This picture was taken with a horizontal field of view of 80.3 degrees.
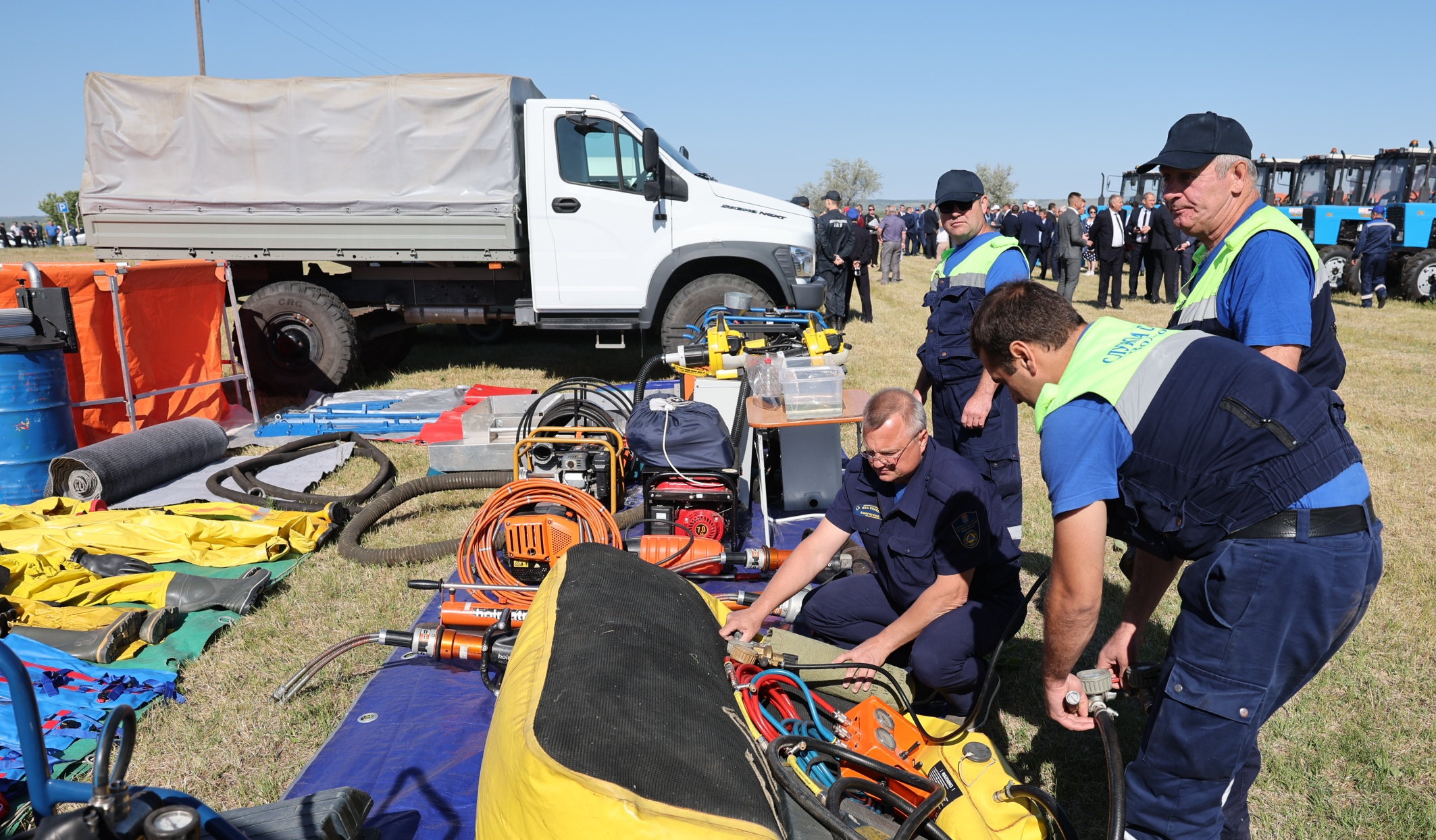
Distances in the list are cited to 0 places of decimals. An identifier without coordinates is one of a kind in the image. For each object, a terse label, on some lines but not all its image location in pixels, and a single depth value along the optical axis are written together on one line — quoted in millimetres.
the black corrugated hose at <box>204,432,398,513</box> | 5340
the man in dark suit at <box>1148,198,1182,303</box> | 13570
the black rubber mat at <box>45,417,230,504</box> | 5270
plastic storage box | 4520
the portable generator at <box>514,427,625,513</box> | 4812
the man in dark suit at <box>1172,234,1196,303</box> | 13727
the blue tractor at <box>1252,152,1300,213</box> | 18375
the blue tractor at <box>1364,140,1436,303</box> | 14688
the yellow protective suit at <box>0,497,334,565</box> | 4531
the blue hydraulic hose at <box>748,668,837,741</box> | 2326
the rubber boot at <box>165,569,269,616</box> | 3980
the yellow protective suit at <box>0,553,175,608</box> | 3971
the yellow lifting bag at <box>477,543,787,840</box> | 1488
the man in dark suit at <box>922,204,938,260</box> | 24656
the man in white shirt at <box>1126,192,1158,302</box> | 14602
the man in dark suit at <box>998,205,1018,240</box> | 16609
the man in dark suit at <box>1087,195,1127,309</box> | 13945
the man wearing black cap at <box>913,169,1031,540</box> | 3996
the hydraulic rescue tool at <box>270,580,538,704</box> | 2941
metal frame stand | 6270
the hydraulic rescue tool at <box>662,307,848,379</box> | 5598
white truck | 8078
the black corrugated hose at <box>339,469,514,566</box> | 4605
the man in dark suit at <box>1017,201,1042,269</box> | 15609
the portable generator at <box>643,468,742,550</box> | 4531
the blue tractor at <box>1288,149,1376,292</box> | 15766
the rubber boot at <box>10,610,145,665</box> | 3486
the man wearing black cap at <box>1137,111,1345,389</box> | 2500
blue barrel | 5234
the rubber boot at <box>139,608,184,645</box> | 3668
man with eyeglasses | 2887
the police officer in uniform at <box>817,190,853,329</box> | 12125
